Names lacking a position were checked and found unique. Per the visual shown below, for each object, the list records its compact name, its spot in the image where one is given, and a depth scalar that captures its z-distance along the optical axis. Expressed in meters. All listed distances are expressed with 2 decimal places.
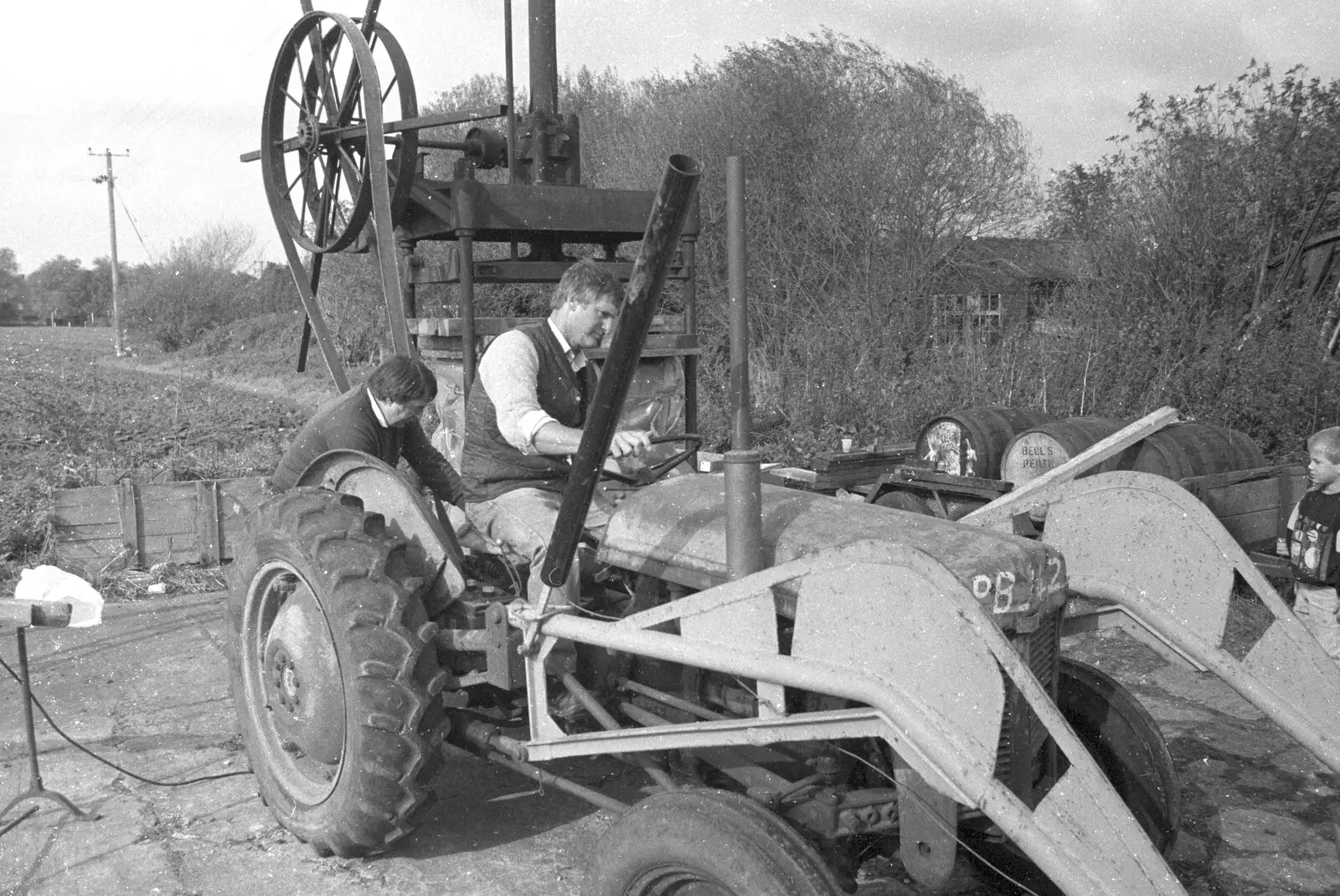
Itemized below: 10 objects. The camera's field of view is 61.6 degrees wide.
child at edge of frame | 4.31
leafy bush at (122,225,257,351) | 37.25
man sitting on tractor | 3.28
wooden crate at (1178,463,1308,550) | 6.71
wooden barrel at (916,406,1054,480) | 8.28
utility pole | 39.94
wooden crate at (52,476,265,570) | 6.98
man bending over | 3.82
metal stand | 3.66
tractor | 2.25
